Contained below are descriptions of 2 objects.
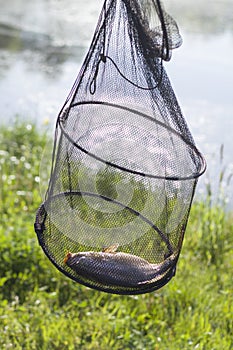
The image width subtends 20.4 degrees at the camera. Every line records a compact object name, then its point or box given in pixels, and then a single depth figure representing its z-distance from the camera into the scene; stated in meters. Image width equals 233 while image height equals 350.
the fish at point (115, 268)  2.17
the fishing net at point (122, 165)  2.18
